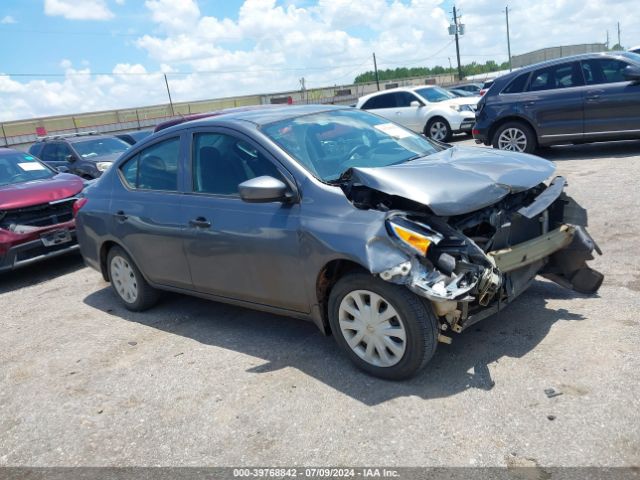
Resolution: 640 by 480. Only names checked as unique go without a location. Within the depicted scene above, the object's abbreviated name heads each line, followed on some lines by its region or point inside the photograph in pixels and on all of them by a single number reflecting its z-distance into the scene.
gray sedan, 3.38
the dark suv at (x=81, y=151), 12.65
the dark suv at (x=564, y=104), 9.45
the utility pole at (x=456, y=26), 52.50
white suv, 15.12
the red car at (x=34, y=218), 6.83
